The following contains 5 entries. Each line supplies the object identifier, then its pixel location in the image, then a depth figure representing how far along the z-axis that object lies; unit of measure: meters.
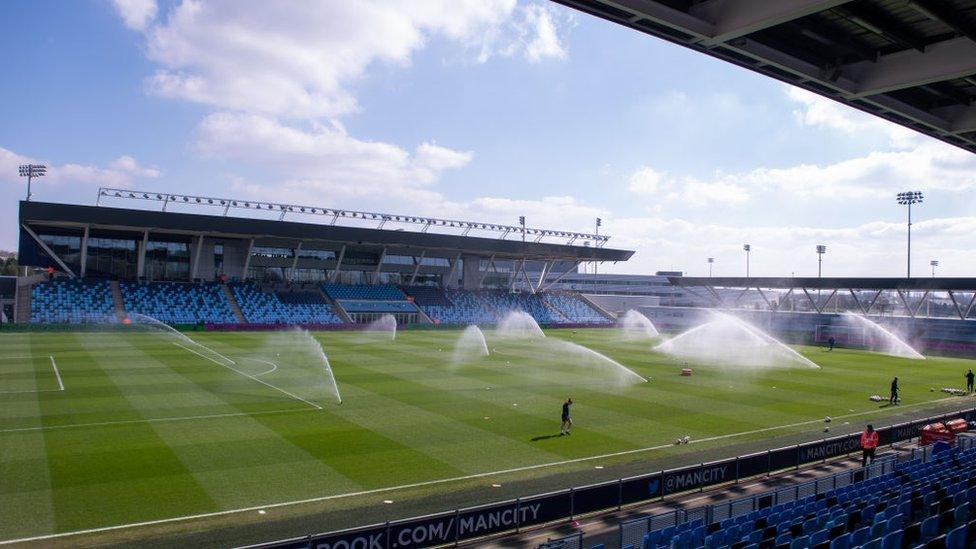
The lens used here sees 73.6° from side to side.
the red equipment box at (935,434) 25.31
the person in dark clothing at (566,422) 26.08
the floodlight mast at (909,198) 97.31
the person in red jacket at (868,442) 22.61
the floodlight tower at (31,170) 85.19
